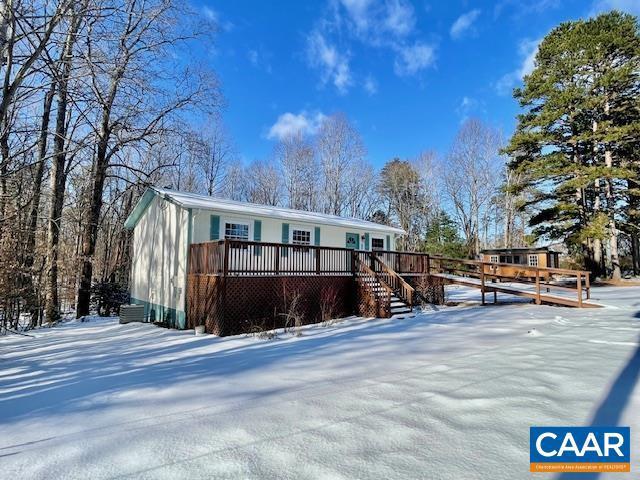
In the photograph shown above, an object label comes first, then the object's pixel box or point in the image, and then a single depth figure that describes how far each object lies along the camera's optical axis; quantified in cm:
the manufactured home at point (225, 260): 864
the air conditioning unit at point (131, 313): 1155
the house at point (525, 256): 2313
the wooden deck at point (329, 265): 875
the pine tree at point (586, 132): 2019
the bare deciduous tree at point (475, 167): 2758
